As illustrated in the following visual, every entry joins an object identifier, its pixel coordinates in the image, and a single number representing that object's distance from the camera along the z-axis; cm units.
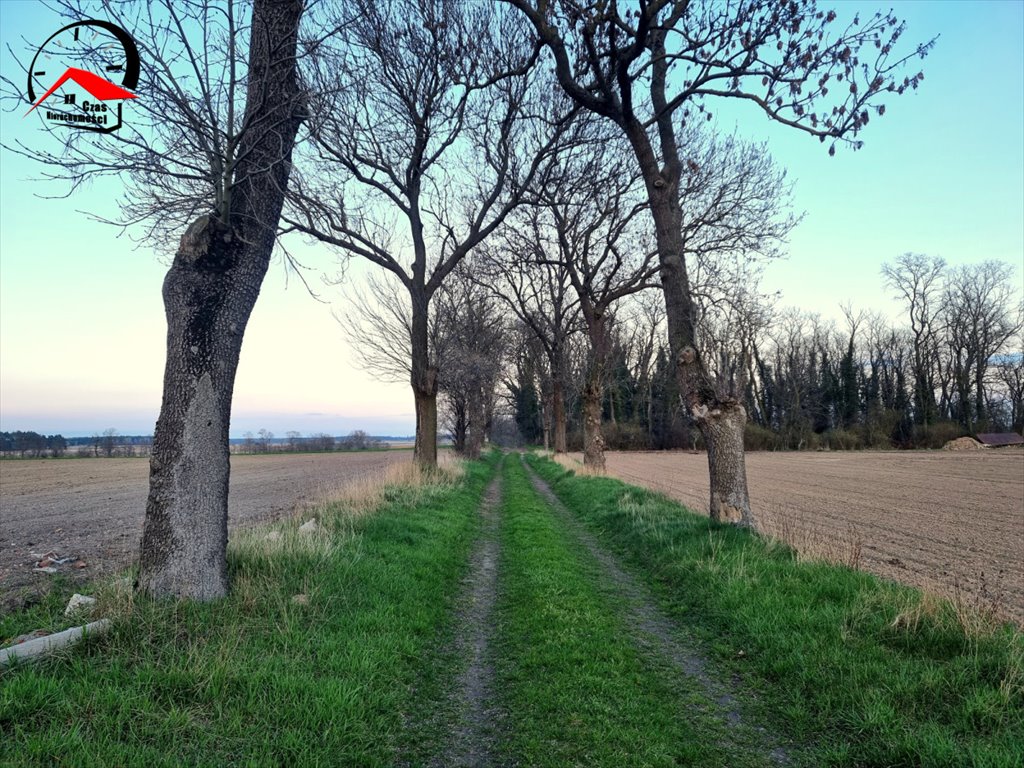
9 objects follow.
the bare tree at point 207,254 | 496
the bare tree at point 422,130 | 1182
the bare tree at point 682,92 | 795
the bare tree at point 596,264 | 2061
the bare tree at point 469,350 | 2486
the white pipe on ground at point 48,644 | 371
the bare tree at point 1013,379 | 5331
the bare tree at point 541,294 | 2361
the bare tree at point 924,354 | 5528
